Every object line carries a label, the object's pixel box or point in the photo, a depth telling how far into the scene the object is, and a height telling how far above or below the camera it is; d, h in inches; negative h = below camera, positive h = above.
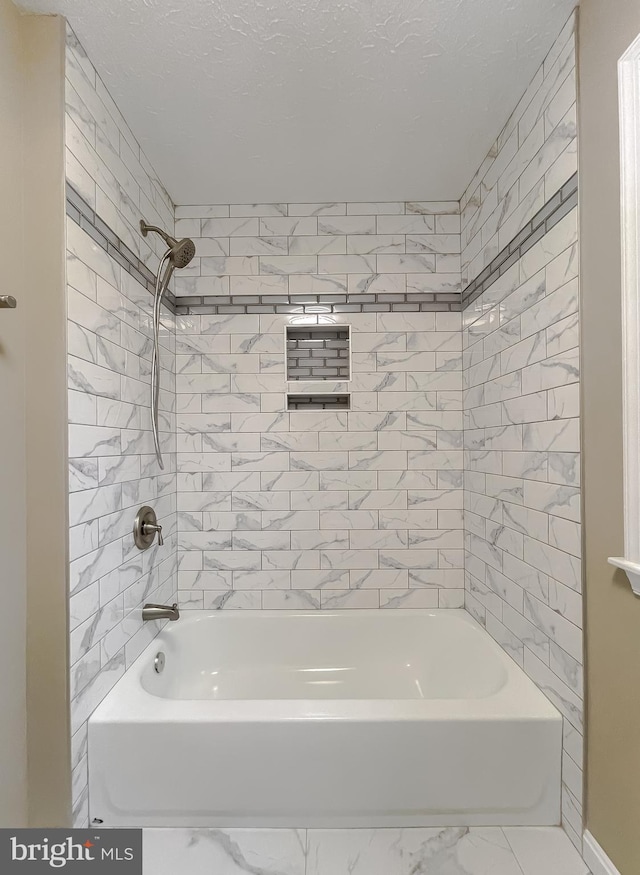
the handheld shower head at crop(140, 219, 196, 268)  77.7 +32.3
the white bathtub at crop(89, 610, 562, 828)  58.9 -40.7
